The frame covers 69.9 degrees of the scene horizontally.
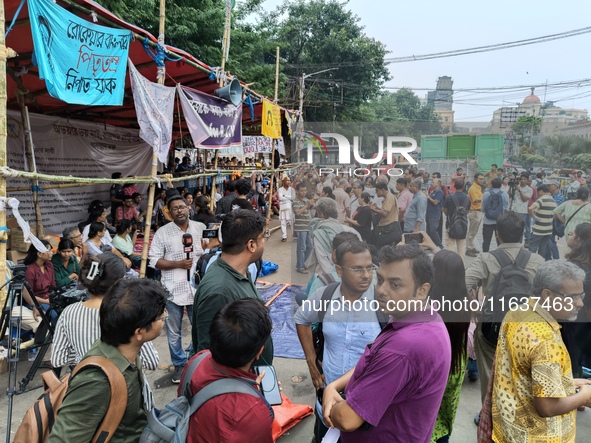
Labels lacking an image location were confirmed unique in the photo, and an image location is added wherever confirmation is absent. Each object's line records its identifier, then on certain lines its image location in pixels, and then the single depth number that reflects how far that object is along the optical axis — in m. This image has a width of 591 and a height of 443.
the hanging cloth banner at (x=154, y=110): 4.52
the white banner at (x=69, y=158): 6.43
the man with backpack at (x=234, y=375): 1.43
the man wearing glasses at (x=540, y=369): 1.66
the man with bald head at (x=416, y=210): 3.00
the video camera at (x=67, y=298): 2.77
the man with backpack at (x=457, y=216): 3.19
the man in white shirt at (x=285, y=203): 9.62
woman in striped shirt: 2.24
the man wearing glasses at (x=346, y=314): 2.17
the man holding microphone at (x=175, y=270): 3.76
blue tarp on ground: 4.53
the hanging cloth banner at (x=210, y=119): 5.79
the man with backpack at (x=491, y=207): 3.65
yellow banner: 8.56
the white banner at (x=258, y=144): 11.66
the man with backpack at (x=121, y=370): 1.47
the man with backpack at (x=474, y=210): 3.18
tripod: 2.91
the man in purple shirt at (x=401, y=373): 1.43
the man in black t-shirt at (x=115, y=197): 7.80
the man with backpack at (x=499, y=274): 2.69
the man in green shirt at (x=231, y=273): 2.08
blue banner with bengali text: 3.26
